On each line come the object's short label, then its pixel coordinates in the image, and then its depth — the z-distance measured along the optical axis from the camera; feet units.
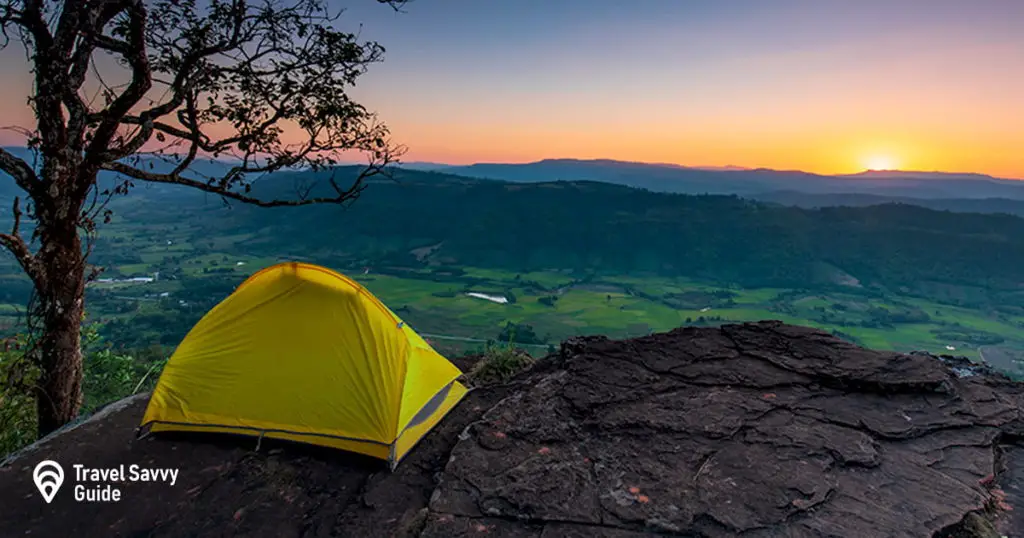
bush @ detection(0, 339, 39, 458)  24.52
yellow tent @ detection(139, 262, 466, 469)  19.04
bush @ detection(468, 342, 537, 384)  25.70
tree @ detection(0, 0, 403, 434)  20.29
